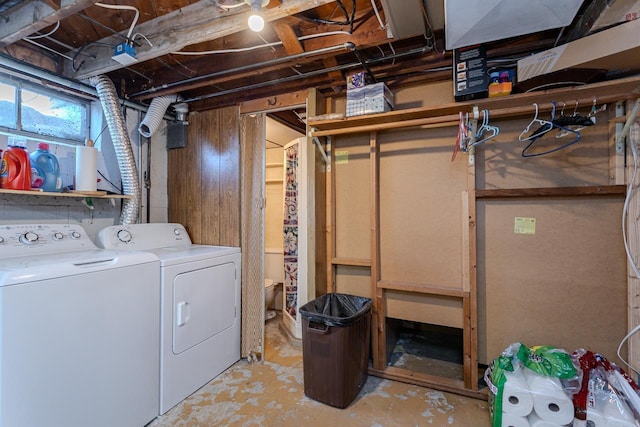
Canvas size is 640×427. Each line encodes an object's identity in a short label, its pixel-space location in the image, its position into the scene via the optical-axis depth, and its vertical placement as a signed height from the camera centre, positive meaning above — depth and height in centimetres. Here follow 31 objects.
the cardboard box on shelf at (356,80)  207 +98
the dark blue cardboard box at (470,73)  174 +88
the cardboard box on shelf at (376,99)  200 +82
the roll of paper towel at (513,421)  151 -106
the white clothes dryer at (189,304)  187 -61
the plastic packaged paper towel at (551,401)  144 -92
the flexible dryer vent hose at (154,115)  252 +90
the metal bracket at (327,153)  231 +53
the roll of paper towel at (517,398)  151 -94
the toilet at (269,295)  324 -88
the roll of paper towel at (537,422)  147 -104
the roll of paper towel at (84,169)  202 +34
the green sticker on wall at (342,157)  240 +50
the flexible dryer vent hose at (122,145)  218 +56
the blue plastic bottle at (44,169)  189 +33
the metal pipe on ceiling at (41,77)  184 +98
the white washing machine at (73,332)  123 -55
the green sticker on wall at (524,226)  188 -5
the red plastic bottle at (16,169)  170 +29
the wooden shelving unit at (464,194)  164 +15
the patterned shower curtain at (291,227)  297 -9
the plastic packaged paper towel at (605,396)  136 -88
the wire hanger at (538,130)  161 +52
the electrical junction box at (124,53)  179 +102
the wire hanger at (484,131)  171 +54
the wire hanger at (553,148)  158 +46
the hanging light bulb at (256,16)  135 +97
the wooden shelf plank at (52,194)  165 +16
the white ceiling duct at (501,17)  135 +99
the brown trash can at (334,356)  183 -89
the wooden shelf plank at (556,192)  167 +16
